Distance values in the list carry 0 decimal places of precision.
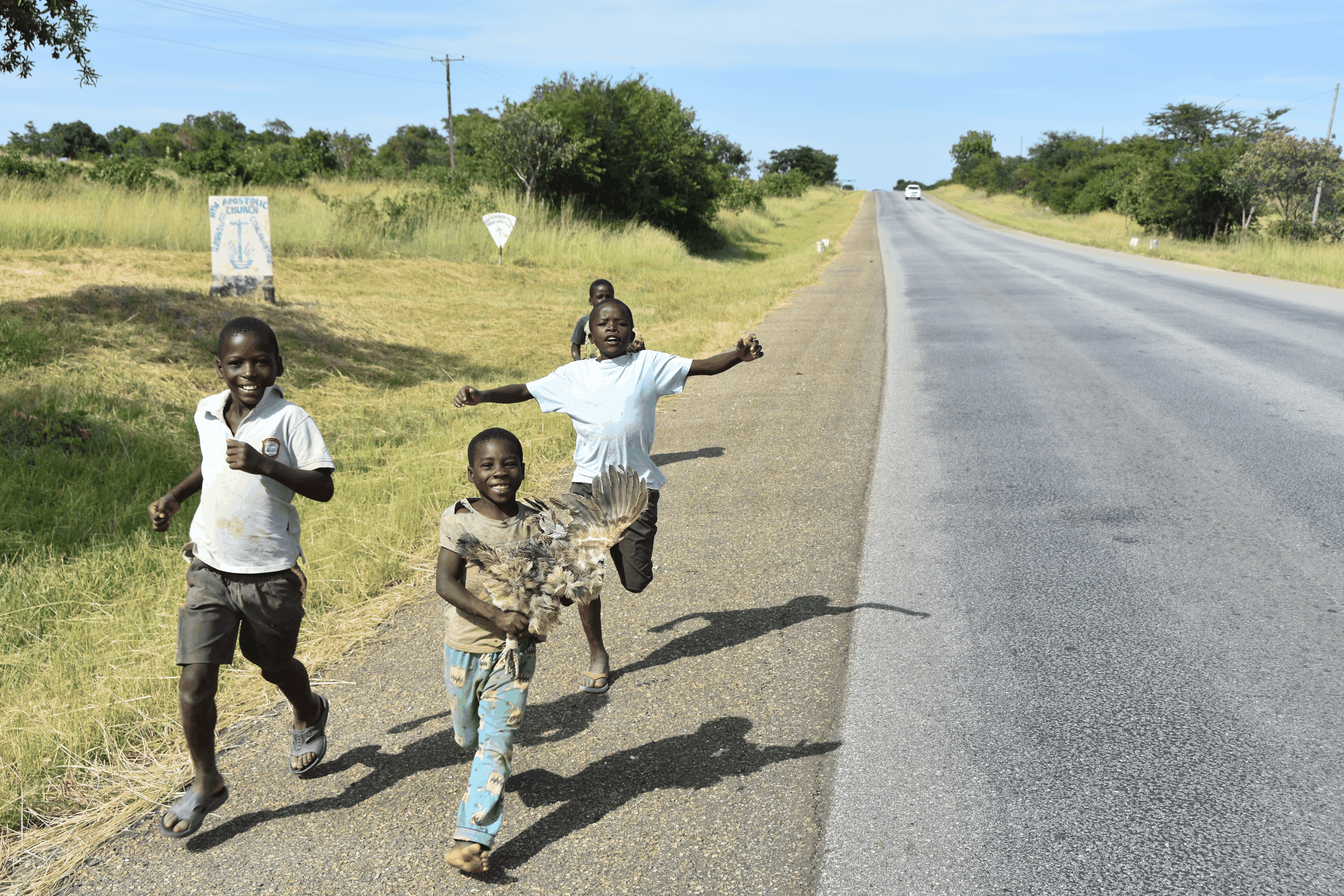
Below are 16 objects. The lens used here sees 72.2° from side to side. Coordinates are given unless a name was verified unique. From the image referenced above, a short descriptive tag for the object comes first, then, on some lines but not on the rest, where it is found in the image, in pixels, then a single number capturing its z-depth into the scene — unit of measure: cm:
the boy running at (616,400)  381
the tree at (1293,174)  2642
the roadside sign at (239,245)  1299
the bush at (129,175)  2145
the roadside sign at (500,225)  2195
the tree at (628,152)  2859
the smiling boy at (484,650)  274
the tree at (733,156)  5300
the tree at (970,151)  11775
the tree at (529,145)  2719
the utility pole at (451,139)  4678
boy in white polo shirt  301
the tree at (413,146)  7669
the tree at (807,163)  11306
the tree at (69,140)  5275
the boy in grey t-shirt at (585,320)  686
